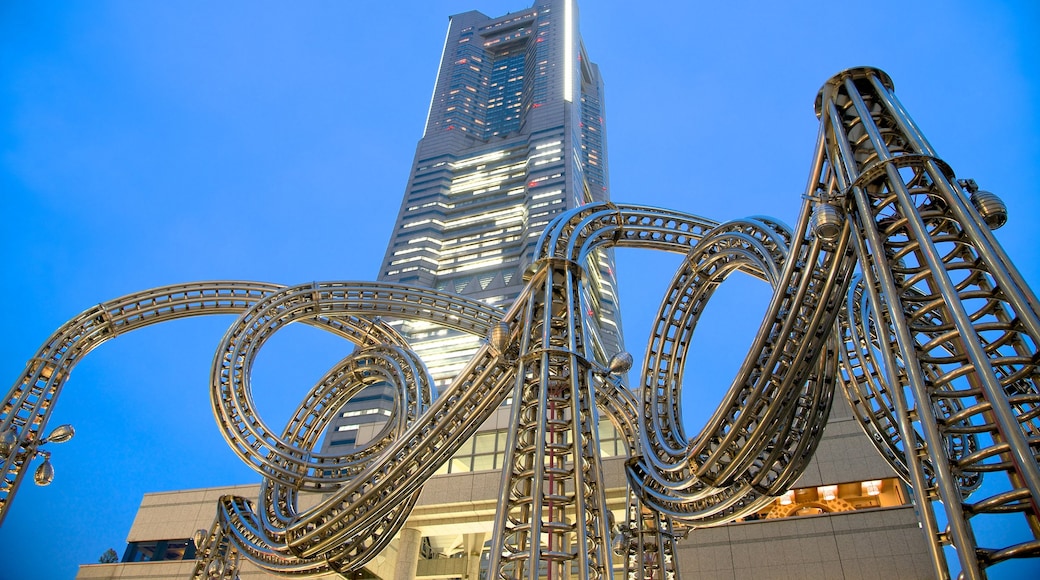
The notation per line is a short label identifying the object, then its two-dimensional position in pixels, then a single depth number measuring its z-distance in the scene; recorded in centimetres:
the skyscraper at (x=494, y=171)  12362
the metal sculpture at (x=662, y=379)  609
